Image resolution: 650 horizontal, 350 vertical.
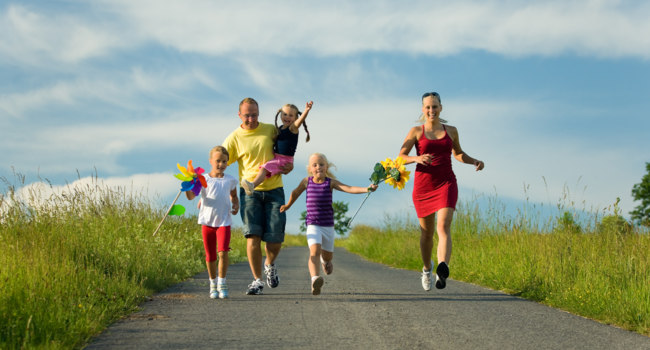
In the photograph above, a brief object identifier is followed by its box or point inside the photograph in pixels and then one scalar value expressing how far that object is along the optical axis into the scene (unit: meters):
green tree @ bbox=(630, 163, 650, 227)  50.03
